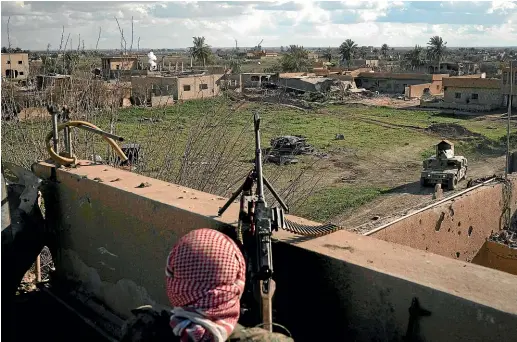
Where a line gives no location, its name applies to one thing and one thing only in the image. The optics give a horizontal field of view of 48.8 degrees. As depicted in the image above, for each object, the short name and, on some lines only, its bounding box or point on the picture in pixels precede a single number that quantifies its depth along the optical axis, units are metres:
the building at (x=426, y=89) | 43.11
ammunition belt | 2.60
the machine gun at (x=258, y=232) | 2.18
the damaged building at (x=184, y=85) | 32.38
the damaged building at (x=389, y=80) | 45.69
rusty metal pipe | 4.11
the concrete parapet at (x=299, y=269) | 2.01
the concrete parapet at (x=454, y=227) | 8.30
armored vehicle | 17.88
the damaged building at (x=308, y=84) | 43.31
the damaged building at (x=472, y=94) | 35.31
